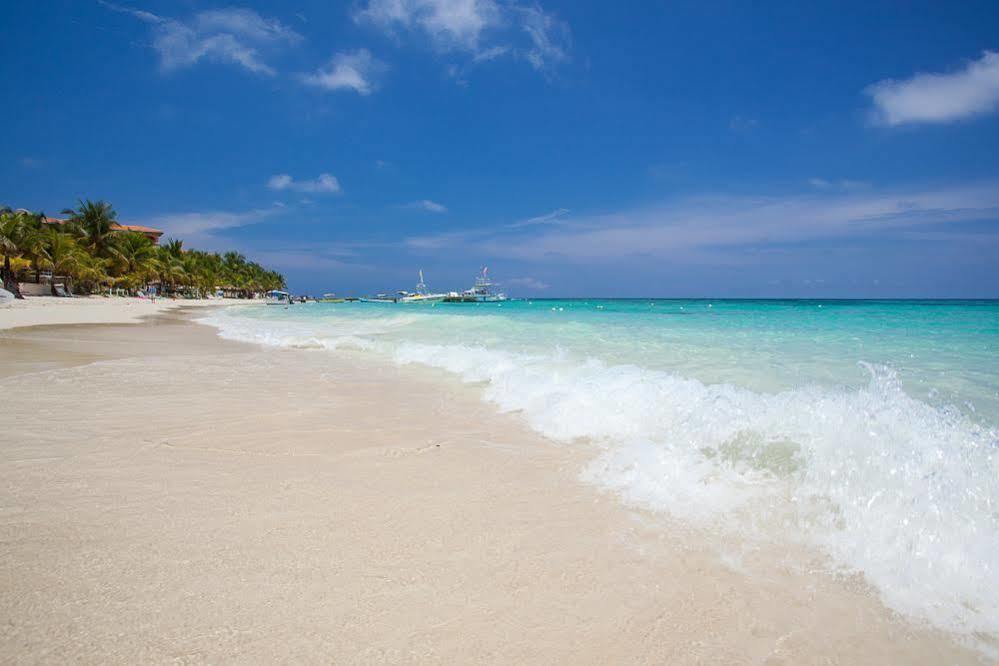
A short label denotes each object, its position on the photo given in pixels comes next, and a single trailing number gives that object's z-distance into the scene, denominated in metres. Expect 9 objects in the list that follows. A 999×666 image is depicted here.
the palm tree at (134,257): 53.41
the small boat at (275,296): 123.75
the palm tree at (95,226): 50.88
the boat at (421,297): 128.25
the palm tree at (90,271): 45.81
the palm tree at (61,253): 41.28
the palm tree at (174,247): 69.19
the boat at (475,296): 121.75
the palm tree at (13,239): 37.53
